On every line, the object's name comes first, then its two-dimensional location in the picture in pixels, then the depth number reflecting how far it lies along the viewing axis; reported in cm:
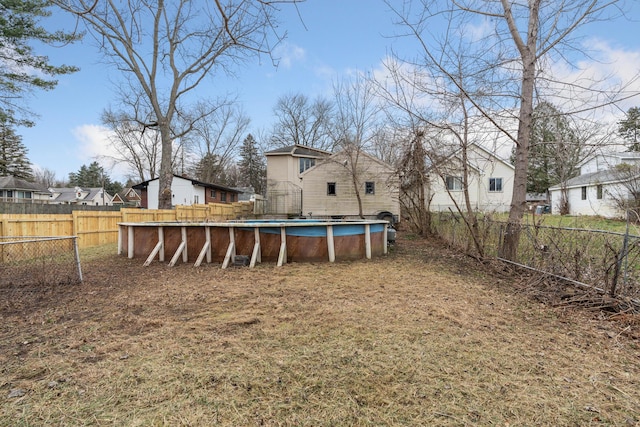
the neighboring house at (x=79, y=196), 5002
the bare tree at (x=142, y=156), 3335
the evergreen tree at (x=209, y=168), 3903
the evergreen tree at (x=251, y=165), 4782
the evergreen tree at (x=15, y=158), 3891
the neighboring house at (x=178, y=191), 2831
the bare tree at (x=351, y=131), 1603
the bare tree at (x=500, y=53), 592
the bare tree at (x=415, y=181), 967
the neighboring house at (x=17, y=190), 3219
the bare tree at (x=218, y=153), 3584
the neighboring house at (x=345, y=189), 1827
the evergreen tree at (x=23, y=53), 1074
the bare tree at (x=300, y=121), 3656
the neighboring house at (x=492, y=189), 2230
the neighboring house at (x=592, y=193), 1511
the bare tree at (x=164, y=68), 1476
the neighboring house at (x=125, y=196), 5947
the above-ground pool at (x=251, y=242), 682
